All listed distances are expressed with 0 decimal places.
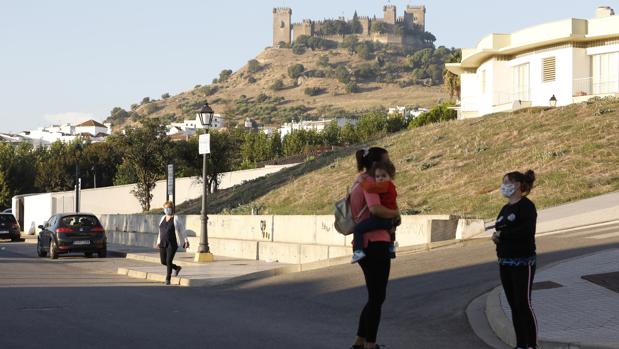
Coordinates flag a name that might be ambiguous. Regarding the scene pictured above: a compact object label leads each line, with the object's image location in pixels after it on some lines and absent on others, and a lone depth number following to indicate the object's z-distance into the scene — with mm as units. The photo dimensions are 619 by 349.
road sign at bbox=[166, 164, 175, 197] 36531
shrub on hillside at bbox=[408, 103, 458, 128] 90062
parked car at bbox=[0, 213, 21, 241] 52562
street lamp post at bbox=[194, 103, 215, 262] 27312
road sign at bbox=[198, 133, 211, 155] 26906
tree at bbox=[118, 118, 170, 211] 57844
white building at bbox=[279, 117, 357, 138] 178500
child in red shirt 9234
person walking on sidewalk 20859
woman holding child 9180
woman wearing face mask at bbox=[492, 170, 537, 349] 9195
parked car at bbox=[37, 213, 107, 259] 32688
